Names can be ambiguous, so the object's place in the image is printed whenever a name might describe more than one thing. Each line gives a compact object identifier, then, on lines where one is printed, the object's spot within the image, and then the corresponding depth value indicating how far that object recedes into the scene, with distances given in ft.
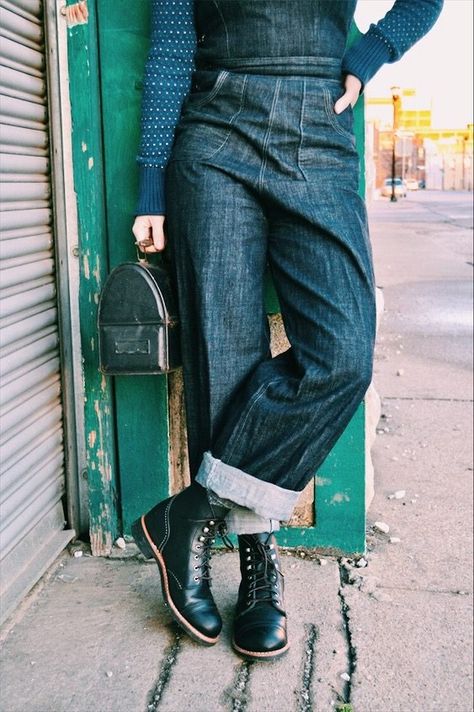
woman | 6.30
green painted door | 7.53
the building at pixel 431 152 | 269.85
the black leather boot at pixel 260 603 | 6.48
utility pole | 123.65
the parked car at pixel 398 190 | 157.99
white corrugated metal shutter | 6.93
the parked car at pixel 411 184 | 254.88
